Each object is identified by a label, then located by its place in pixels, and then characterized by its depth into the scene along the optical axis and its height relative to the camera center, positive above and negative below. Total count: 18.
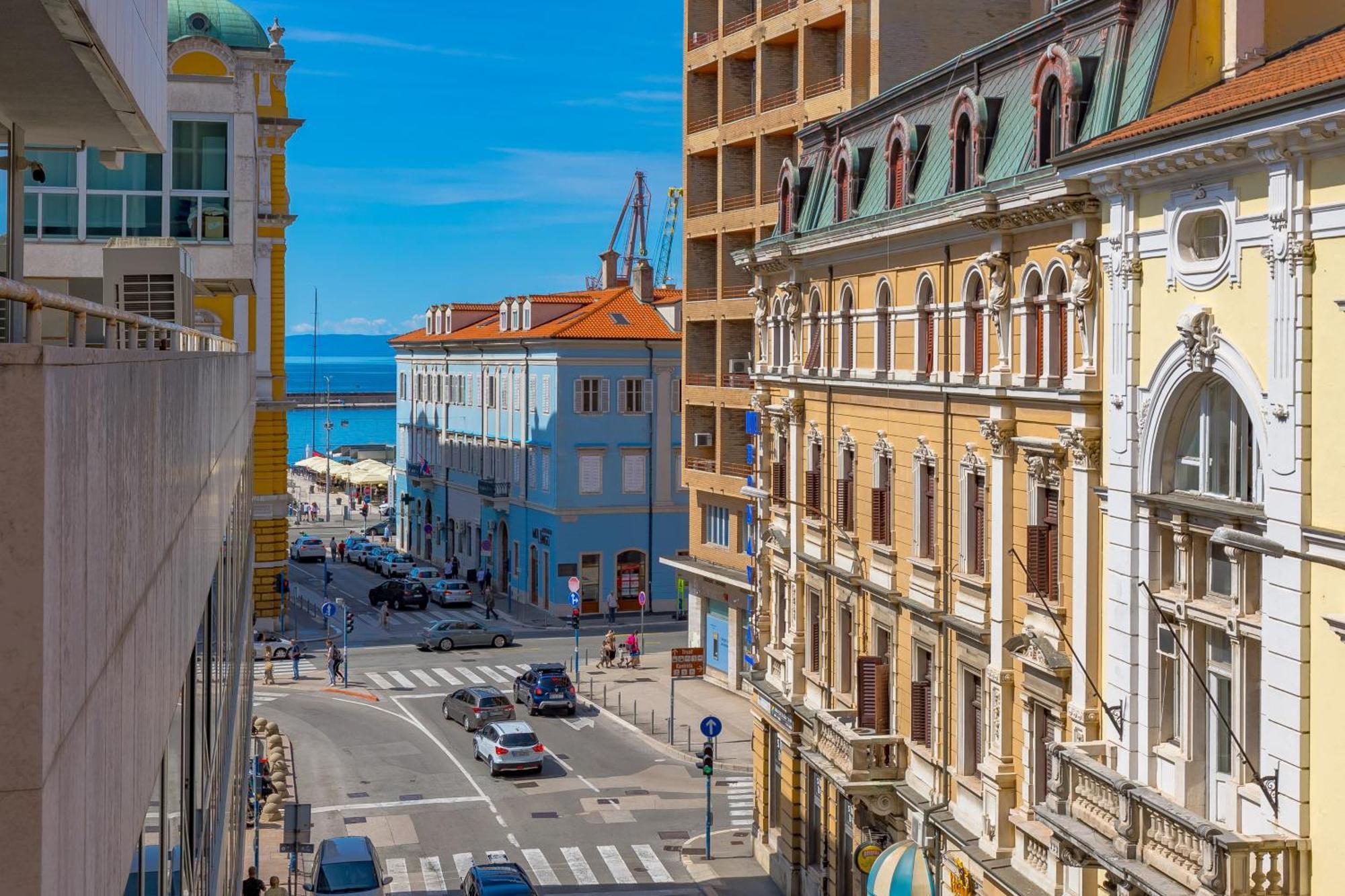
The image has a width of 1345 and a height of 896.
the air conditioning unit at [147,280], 20.86 +1.85
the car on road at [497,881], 32.56 -9.87
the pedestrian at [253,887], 29.67 -9.02
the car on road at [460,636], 69.88 -9.87
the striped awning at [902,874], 27.11 -8.00
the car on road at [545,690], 55.66 -9.80
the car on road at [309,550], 101.31 -8.67
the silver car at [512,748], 46.97 -10.05
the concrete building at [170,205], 26.64 +4.00
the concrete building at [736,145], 45.97 +9.60
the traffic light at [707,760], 37.78 -8.35
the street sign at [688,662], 45.56 -7.19
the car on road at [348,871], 32.84 -9.71
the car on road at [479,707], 52.62 -9.88
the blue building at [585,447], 80.06 -1.51
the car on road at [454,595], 83.75 -9.54
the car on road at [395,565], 93.56 -8.96
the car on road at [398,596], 82.06 -9.42
